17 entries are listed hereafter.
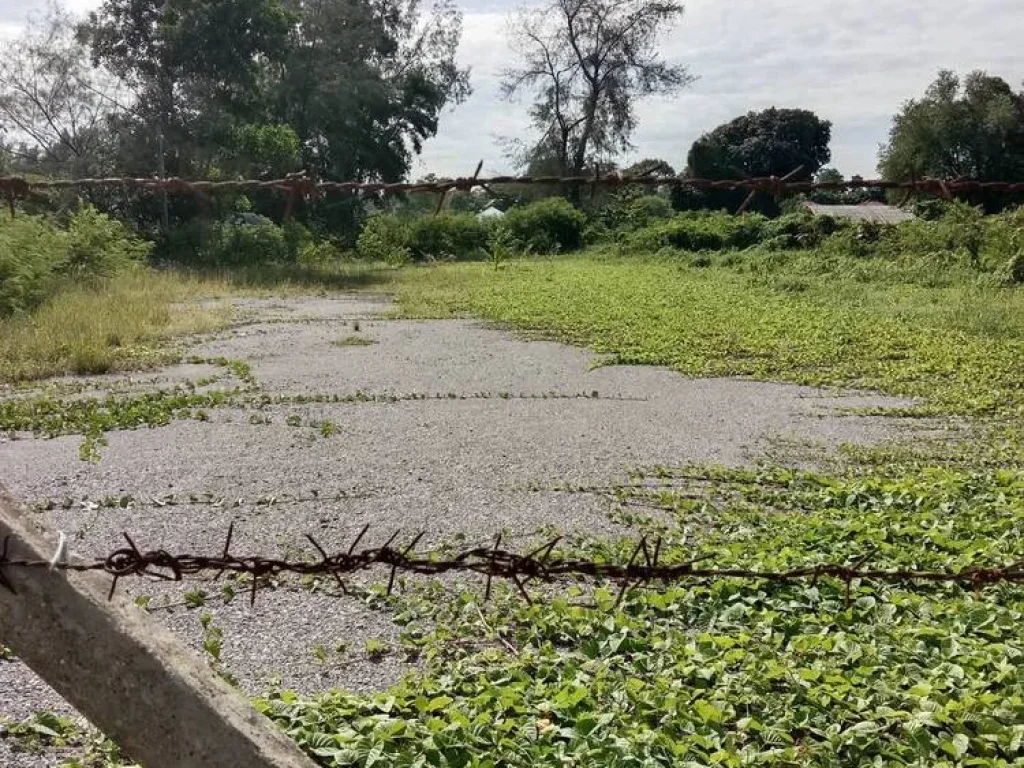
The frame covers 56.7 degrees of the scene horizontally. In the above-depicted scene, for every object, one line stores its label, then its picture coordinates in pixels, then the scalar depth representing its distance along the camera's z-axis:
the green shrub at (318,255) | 31.77
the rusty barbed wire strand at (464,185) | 2.55
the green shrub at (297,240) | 32.03
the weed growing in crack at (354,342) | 15.03
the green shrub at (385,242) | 35.59
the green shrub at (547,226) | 40.09
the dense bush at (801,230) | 29.50
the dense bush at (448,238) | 38.59
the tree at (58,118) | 29.67
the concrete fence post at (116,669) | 1.45
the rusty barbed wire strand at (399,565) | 1.72
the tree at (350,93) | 37.50
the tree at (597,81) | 44.91
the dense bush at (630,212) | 42.03
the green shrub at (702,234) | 33.22
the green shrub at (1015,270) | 19.08
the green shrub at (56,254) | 16.08
